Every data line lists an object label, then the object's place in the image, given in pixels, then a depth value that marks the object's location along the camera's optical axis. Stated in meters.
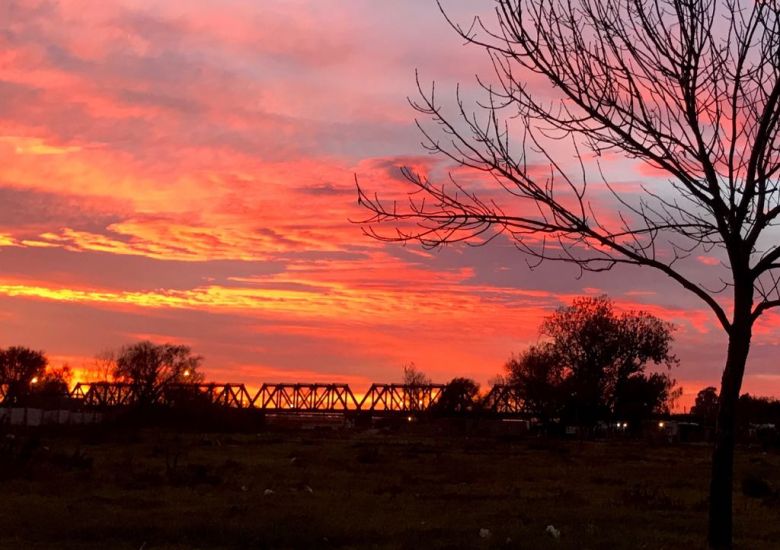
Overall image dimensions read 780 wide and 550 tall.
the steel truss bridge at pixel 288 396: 80.69
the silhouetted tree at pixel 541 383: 88.50
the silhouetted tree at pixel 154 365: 105.96
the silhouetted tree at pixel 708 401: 190.64
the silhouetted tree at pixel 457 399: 111.69
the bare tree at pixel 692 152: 12.10
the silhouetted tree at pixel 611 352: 93.69
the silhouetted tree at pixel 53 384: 144.38
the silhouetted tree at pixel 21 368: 144.77
